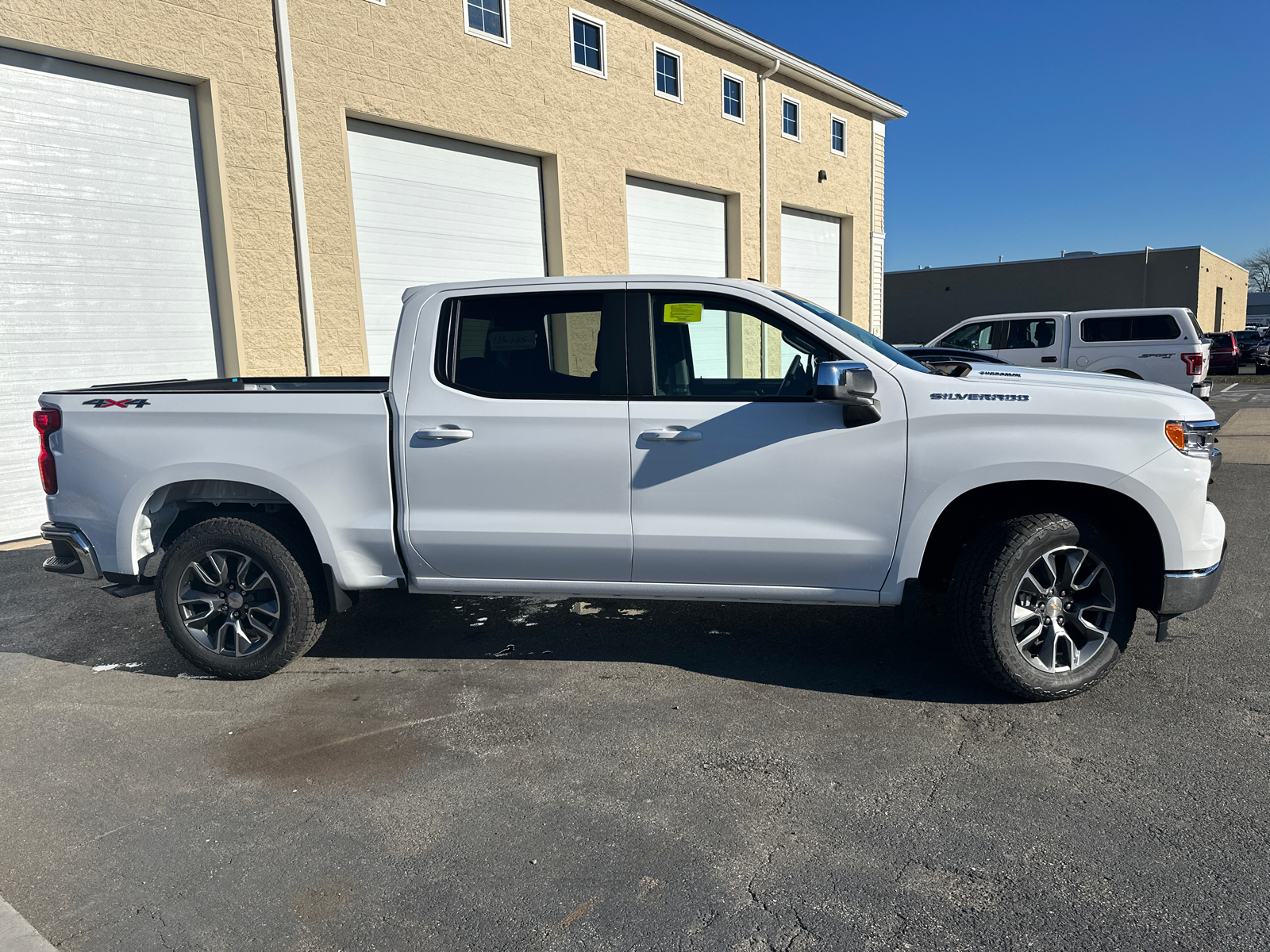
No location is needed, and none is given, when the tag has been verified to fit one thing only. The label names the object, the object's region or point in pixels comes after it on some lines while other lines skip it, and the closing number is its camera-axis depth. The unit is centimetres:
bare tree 10575
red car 2986
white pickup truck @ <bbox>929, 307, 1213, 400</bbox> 1415
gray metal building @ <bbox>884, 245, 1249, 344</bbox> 4194
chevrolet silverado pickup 379
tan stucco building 873
